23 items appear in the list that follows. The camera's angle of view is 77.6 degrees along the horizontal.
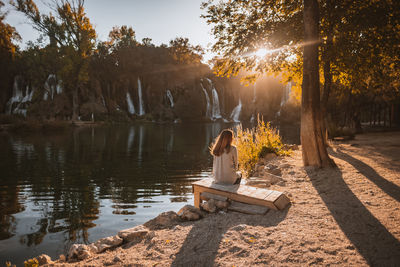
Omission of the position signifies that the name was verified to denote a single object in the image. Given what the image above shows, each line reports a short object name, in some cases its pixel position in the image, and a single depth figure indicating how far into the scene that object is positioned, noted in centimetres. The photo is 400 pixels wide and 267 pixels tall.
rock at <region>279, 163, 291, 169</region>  780
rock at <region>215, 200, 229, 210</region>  453
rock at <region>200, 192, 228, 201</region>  462
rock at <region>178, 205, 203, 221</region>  429
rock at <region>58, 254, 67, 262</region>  340
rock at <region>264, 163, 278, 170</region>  735
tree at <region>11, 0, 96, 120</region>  3569
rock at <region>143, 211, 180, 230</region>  425
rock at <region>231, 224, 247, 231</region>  359
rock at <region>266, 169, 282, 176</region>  714
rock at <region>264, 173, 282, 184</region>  634
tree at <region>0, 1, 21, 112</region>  4025
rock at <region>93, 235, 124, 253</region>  350
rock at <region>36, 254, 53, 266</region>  327
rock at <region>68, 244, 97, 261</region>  332
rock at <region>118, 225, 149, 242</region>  379
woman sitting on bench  475
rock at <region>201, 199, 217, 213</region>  452
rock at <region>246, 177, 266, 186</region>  582
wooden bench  427
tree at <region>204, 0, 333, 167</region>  699
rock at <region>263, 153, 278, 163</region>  983
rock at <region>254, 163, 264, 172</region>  801
